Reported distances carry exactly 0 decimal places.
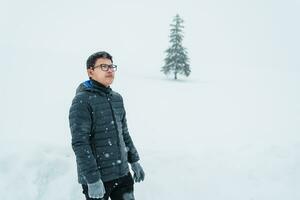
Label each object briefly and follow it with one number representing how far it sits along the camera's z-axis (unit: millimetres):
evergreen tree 38406
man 4781
